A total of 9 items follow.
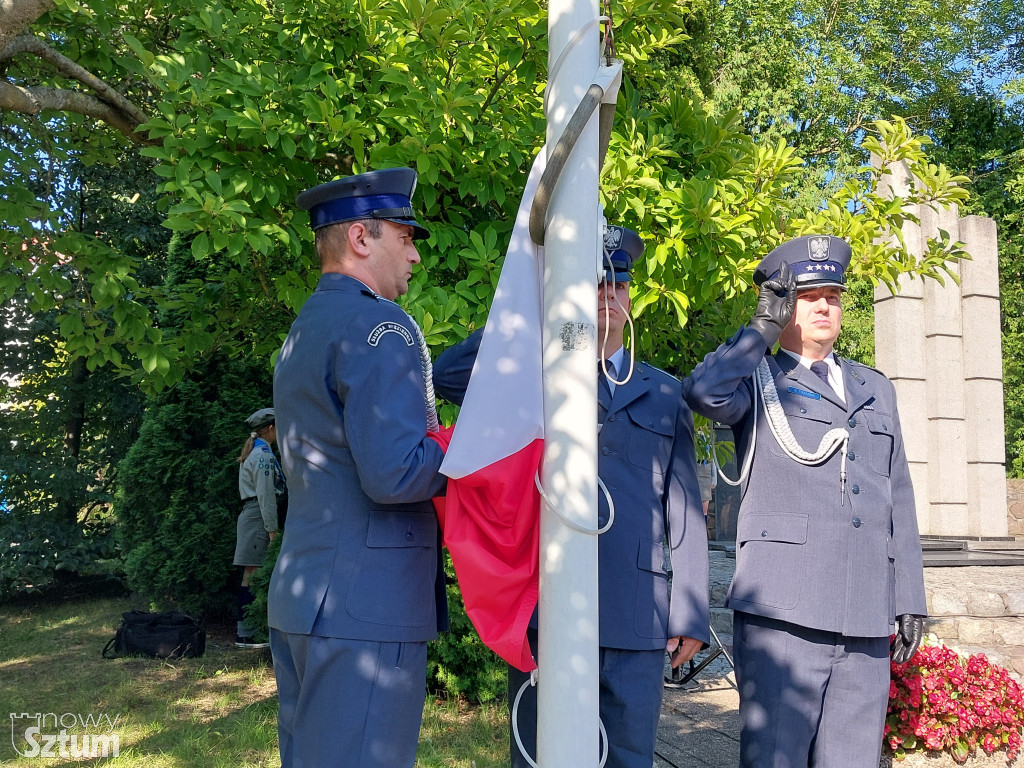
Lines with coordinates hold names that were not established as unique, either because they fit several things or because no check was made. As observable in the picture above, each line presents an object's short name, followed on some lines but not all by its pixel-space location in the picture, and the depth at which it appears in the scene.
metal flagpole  1.71
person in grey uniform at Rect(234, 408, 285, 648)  7.92
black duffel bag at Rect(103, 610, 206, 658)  7.48
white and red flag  1.95
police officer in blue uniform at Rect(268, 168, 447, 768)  2.09
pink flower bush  3.99
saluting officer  2.75
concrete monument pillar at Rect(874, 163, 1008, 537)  10.24
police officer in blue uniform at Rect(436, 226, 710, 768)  2.54
